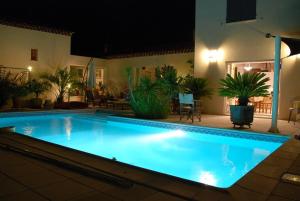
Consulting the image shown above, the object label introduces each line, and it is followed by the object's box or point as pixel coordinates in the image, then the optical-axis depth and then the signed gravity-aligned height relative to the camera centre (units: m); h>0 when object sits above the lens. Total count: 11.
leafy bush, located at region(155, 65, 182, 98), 10.70 +0.59
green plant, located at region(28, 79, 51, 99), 12.98 +0.36
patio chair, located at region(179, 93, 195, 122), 8.96 -0.18
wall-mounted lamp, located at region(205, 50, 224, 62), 11.27 +1.73
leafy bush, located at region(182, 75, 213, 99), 11.06 +0.39
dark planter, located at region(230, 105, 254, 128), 7.51 -0.47
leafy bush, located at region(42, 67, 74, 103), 13.69 +0.74
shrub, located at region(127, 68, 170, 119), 9.85 -0.12
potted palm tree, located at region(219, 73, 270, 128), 7.51 +0.16
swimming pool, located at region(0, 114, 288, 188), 5.10 -1.19
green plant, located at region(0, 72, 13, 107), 11.81 +0.13
